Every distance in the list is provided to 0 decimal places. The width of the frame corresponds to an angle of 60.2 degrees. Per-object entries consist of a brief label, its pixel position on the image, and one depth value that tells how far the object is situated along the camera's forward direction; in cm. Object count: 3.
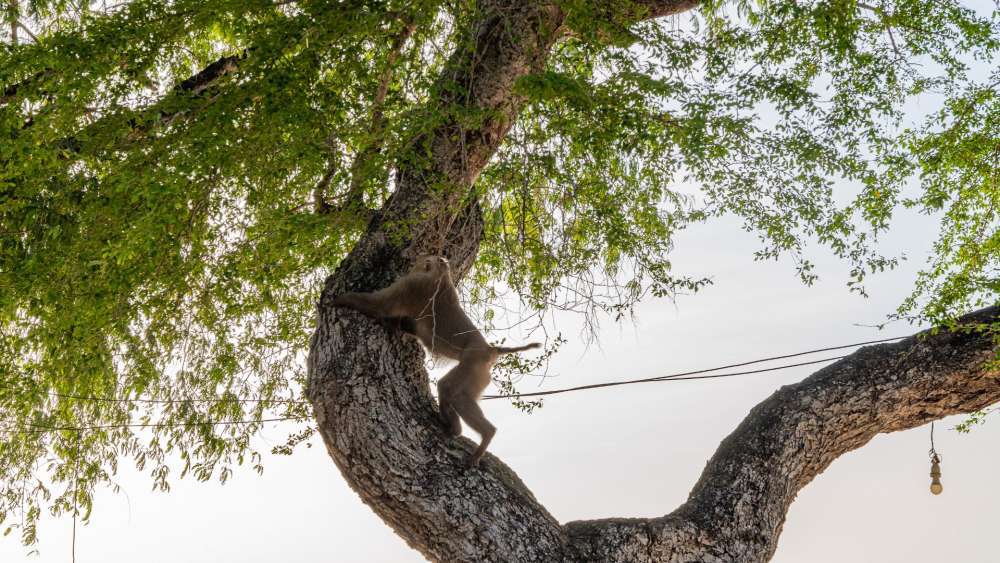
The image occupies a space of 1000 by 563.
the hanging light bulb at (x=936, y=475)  545
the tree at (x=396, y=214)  486
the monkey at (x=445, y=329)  497
